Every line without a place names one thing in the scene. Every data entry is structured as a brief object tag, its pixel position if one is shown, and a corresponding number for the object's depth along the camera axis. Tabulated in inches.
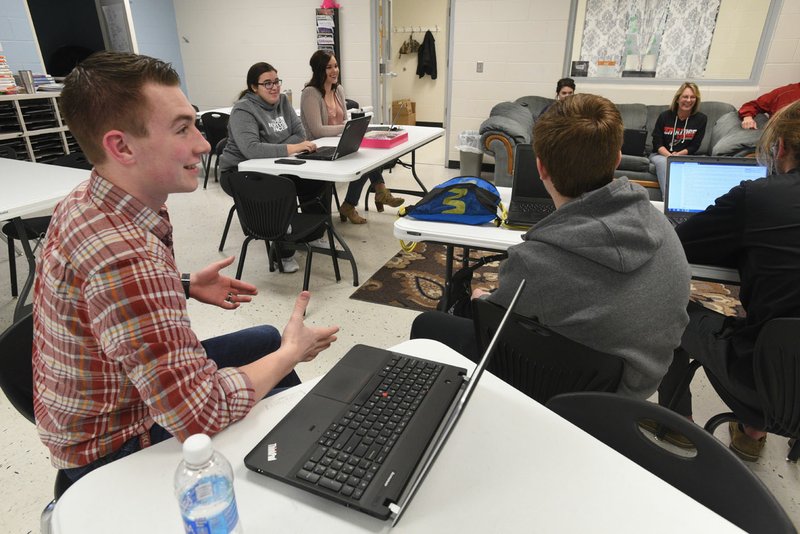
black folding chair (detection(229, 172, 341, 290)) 97.4
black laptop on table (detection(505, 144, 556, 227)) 76.9
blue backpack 75.0
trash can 195.5
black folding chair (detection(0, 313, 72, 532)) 38.2
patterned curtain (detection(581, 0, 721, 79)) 185.5
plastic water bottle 21.7
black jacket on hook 313.0
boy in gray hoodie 40.4
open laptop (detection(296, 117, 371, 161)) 107.6
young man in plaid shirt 28.3
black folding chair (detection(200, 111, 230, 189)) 184.1
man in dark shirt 51.8
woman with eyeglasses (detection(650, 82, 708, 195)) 164.1
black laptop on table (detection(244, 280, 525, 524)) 26.6
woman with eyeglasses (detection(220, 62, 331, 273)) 114.5
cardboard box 327.0
